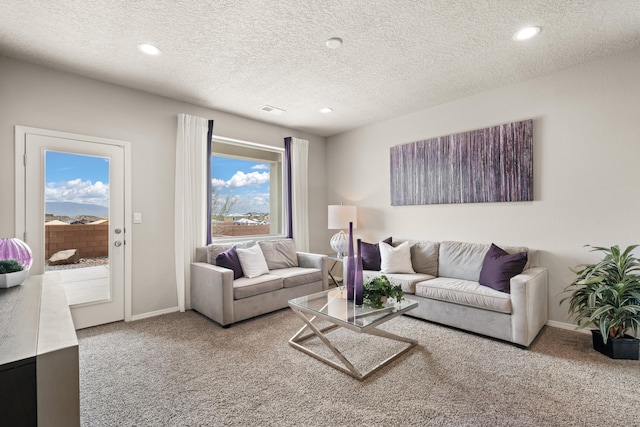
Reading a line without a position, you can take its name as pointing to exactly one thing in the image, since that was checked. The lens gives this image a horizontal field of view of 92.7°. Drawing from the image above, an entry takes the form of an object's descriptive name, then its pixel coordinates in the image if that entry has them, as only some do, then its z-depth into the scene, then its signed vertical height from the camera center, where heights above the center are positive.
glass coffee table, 2.21 -0.78
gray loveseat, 3.19 -0.79
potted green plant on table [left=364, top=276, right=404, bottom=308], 2.48 -0.65
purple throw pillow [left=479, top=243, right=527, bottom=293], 2.89 -0.55
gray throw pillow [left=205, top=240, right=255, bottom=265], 3.76 -0.44
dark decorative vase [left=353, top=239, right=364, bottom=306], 2.51 -0.60
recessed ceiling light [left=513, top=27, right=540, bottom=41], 2.41 +1.45
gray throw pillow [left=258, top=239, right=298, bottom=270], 4.17 -0.55
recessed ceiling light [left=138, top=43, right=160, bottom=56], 2.58 +1.44
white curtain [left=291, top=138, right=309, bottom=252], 4.97 +0.35
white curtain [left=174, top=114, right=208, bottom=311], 3.75 +0.21
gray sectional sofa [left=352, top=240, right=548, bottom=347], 2.64 -0.77
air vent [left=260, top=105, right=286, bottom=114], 4.09 +1.44
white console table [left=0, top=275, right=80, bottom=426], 0.81 -0.45
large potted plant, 2.38 -0.73
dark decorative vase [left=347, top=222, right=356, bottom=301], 2.67 -0.56
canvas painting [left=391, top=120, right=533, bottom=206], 3.34 +0.56
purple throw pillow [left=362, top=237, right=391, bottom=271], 3.95 -0.57
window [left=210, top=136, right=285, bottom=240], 4.38 +0.39
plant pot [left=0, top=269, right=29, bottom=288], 1.79 -0.38
